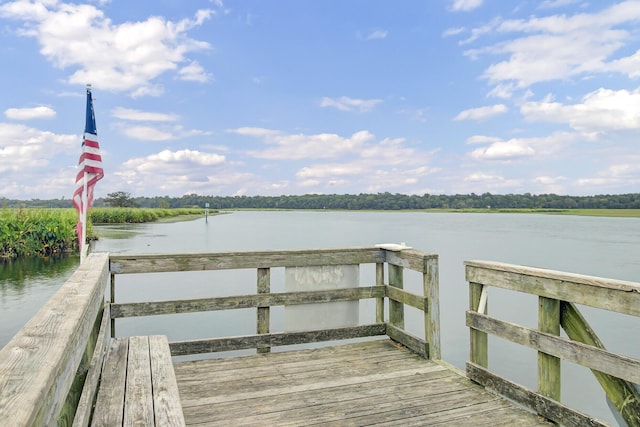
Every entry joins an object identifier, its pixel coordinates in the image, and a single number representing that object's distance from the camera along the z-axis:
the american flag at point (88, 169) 6.79
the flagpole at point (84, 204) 6.55
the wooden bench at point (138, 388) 1.91
